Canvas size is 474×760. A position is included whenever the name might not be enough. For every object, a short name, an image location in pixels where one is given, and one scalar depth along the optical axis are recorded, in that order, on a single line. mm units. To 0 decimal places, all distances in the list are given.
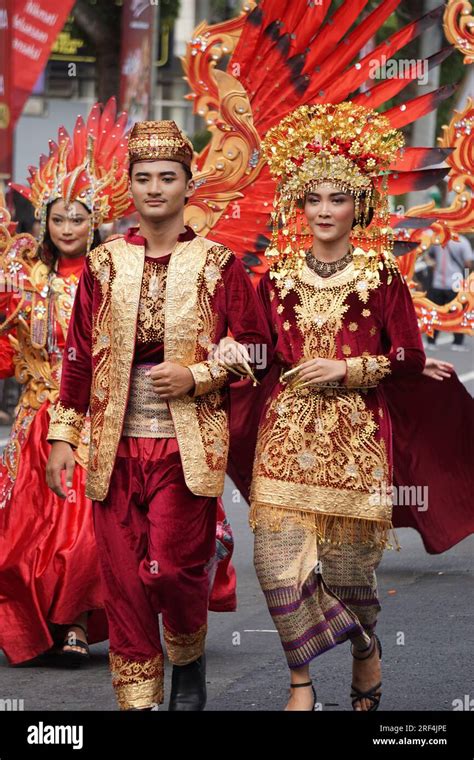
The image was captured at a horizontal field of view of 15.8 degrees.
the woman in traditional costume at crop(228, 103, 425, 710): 5559
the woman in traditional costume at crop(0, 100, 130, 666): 6805
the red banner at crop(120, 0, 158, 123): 14969
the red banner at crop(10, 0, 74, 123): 13383
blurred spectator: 19141
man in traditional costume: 5230
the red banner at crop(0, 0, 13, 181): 12359
